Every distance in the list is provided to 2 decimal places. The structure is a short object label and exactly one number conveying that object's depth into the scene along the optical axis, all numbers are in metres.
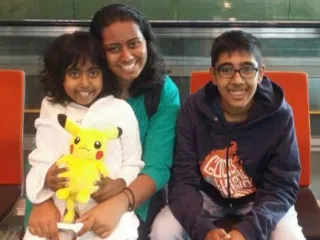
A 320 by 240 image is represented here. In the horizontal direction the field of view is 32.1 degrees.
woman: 1.86
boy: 1.98
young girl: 1.91
